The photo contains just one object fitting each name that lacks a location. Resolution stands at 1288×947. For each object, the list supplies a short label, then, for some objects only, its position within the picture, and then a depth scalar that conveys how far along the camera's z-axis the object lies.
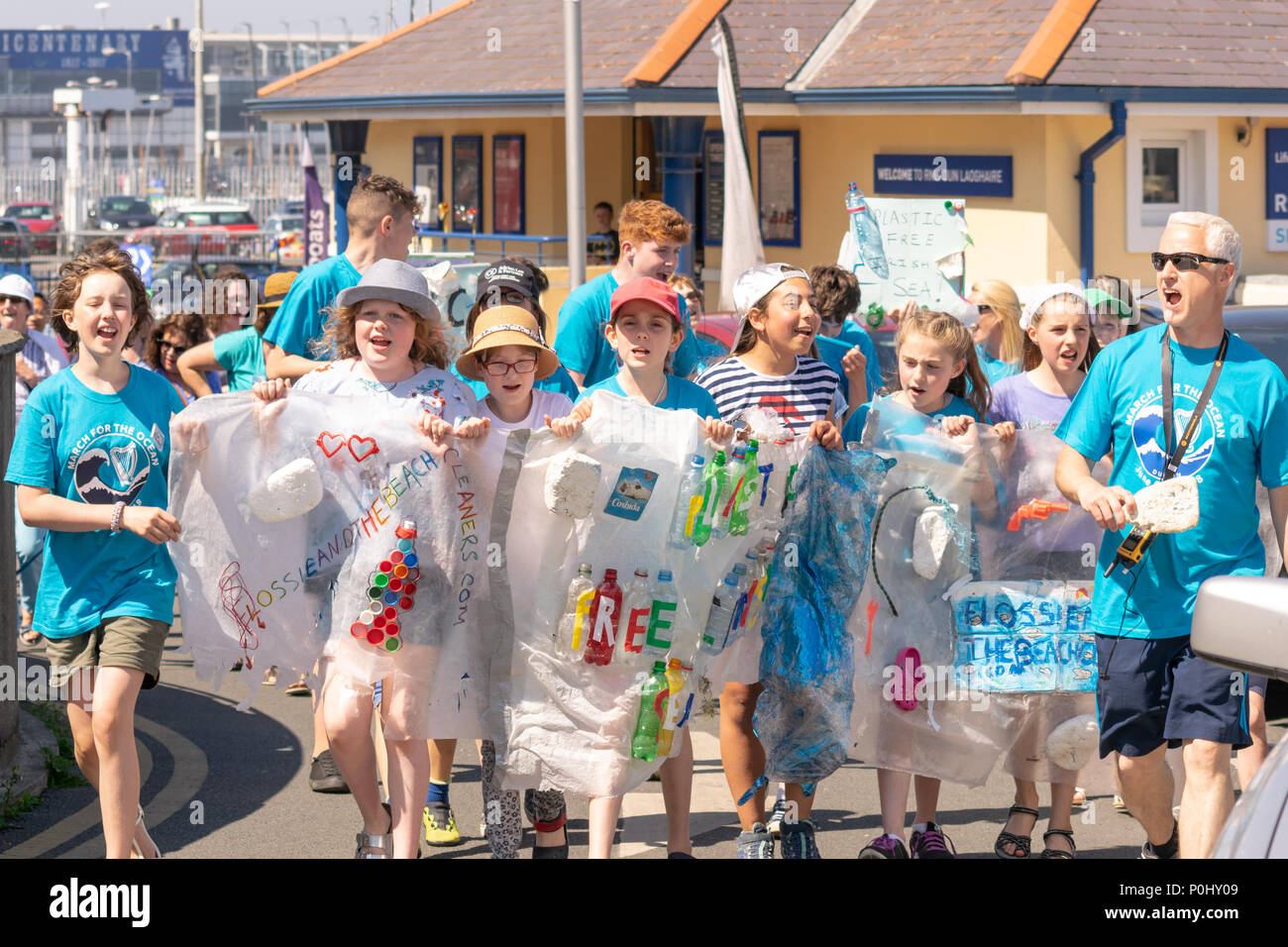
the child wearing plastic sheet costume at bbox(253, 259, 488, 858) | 5.01
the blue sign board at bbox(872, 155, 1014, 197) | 18.28
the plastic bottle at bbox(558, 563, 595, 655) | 4.95
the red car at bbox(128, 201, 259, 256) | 35.00
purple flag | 24.23
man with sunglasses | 4.70
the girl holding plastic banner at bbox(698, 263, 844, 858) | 5.56
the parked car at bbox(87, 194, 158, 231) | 52.59
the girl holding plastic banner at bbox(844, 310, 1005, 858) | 5.48
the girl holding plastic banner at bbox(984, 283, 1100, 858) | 5.55
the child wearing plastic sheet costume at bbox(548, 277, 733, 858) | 5.25
